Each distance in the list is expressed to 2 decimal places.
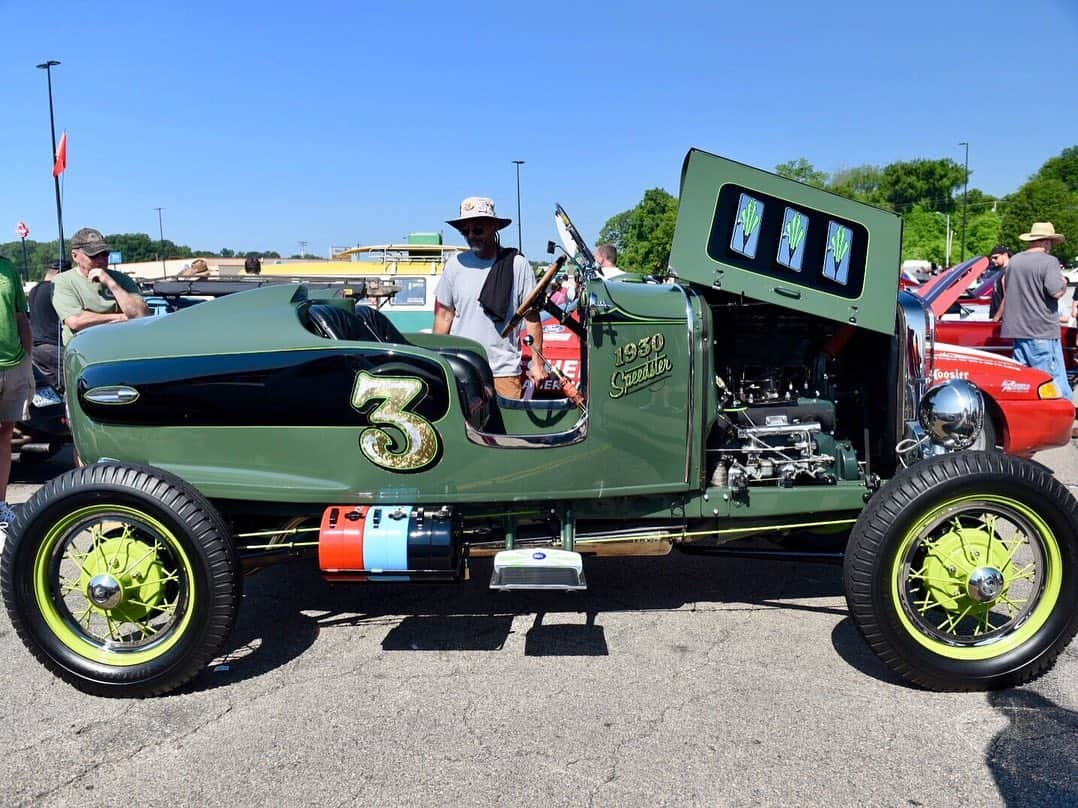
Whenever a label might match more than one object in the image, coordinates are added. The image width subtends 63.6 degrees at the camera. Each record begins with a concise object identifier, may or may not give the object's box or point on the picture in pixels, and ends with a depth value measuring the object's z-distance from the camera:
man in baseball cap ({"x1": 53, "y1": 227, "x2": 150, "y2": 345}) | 6.31
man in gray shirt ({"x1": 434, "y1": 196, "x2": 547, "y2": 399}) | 4.91
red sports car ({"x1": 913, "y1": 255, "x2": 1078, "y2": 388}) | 8.43
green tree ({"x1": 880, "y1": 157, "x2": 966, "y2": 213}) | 68.81
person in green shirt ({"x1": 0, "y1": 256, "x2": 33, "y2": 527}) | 5.27
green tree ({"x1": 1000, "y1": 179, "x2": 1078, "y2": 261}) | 46.53
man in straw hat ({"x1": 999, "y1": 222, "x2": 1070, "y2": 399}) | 7.19
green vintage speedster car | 3.24
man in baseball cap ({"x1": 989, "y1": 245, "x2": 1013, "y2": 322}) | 8.08
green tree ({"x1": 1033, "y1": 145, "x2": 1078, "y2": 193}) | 69.62
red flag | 12.17
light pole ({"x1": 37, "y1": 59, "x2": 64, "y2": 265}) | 22.17
